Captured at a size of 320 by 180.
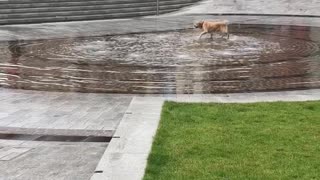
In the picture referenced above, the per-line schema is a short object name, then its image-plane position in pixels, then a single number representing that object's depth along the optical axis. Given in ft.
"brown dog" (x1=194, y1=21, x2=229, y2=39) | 60.44
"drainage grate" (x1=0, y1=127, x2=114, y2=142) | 24.89
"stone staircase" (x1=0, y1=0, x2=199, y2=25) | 86.28
